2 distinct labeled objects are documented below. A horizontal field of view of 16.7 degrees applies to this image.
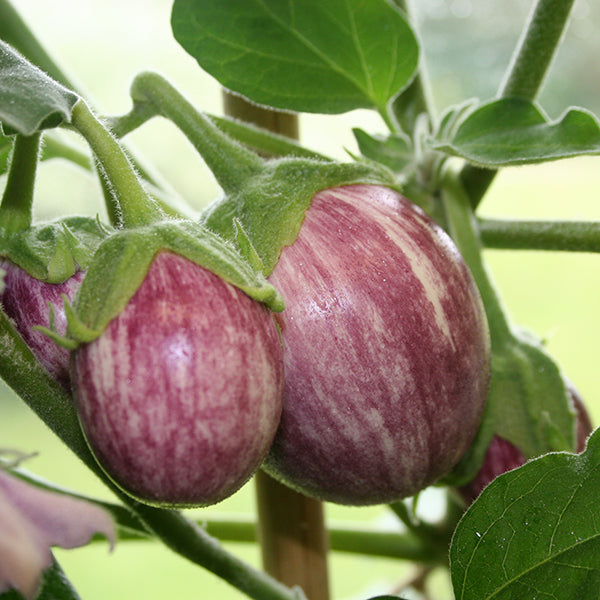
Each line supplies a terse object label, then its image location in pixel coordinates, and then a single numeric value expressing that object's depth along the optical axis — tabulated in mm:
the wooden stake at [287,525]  593
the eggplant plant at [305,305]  436
